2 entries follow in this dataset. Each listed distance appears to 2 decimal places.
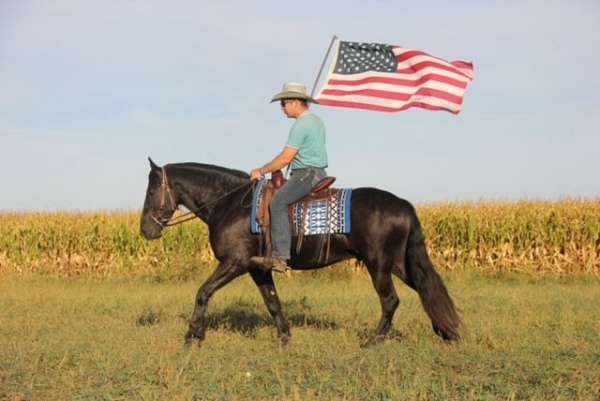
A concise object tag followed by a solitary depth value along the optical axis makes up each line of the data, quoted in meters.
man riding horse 8.75
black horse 8.84
